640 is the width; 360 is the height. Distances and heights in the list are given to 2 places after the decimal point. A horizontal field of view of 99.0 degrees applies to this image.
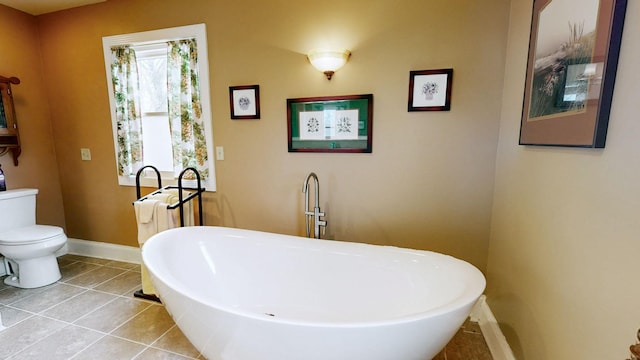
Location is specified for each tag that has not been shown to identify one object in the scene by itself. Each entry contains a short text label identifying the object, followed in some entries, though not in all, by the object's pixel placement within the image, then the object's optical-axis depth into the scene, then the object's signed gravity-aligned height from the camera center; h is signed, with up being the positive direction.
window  2.30 +0.36
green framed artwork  1.98 +0.15
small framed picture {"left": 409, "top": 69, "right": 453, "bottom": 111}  1.81 +0.36
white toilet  2.20 -0.80
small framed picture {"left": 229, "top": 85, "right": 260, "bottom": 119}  2.18 +0.34
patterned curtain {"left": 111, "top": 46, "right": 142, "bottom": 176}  2.48 +0.32
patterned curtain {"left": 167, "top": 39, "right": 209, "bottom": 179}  2.29 +0.30
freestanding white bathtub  0.98 -0.73
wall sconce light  1.85 +0.58
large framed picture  0.83 +0.27
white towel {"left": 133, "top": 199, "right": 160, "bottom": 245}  2.13 -0.58
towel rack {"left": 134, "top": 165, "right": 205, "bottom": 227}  2.15 -0.41
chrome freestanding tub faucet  1.91 -0.49
